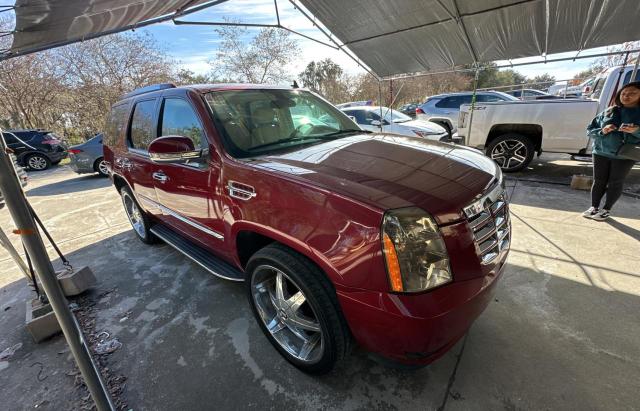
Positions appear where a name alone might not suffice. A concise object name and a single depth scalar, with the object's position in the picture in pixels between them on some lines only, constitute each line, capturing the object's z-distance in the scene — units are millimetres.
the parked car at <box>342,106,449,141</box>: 7405
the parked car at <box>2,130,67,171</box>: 11273
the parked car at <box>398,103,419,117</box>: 21339
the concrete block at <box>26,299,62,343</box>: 2441
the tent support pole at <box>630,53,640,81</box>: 5083
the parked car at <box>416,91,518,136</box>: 10586
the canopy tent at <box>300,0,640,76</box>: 5042
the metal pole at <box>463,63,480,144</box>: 6549
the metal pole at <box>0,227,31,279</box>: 2482
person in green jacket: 3523
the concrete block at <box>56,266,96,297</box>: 2963
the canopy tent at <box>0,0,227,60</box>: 2145
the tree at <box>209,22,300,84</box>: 23250
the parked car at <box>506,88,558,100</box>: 16398
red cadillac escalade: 1396
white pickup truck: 5746
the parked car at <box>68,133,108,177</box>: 9219
